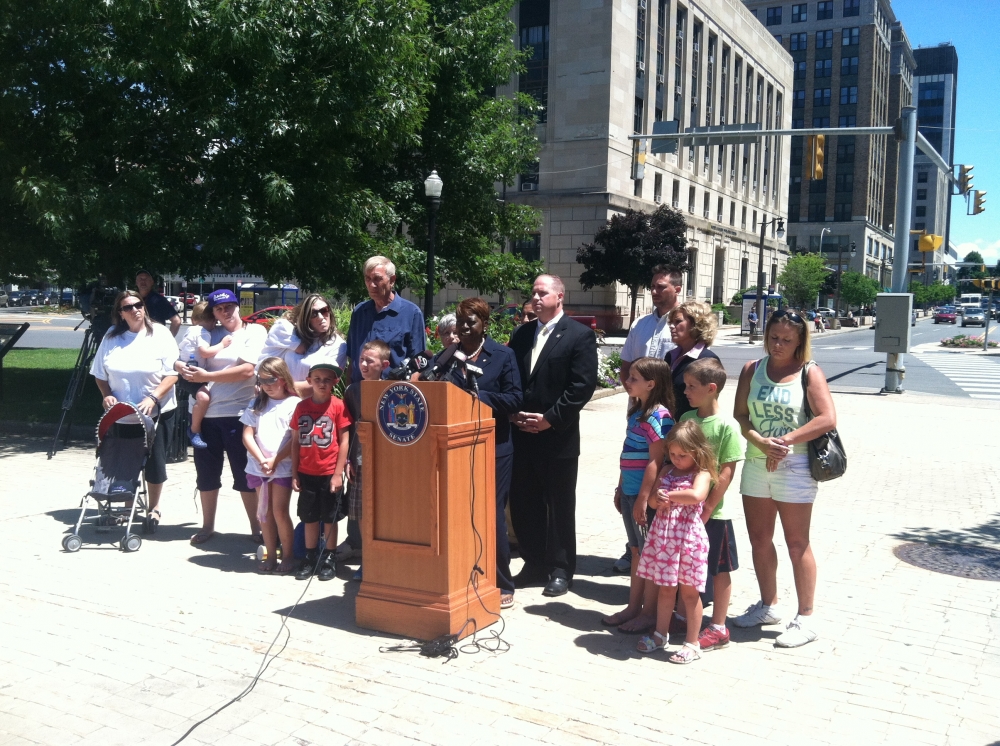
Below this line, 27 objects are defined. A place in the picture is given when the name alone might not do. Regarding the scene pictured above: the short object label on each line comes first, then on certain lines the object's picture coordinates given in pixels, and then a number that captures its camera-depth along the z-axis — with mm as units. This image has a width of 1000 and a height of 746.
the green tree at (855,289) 78125
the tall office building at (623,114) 46750
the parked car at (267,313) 15555
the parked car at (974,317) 70750
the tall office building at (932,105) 171000
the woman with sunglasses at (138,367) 7242
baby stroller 7000
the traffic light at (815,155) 21969
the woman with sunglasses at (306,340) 6586
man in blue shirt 6277
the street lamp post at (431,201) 16594
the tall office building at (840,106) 104938
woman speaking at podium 5508
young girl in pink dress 4801
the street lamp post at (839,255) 79188
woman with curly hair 5543
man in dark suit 5789
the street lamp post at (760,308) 46844
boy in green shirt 4910
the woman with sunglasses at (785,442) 4957
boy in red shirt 6199
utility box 18391
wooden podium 4973
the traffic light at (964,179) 22734
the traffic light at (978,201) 23666
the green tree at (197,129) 11055
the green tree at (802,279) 66188
